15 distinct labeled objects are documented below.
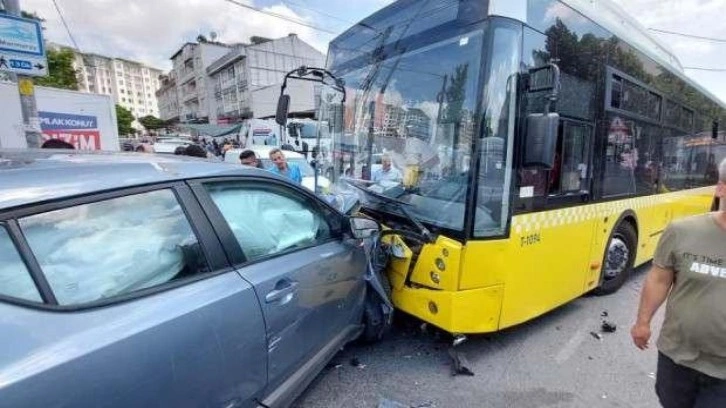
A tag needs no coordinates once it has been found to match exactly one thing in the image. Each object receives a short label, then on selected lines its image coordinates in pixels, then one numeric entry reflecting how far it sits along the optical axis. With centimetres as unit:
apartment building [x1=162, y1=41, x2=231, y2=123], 5334
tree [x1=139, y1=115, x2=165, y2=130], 7200
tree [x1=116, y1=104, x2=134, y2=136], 4580
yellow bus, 293
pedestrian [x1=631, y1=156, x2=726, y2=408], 174
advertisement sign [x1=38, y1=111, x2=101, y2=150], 825
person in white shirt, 362
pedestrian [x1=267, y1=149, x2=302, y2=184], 627
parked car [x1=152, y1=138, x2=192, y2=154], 1712
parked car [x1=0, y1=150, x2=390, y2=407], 133
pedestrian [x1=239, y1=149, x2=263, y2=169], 621
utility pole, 480
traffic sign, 428
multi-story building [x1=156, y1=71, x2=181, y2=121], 7300
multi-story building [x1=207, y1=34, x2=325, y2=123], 3920
